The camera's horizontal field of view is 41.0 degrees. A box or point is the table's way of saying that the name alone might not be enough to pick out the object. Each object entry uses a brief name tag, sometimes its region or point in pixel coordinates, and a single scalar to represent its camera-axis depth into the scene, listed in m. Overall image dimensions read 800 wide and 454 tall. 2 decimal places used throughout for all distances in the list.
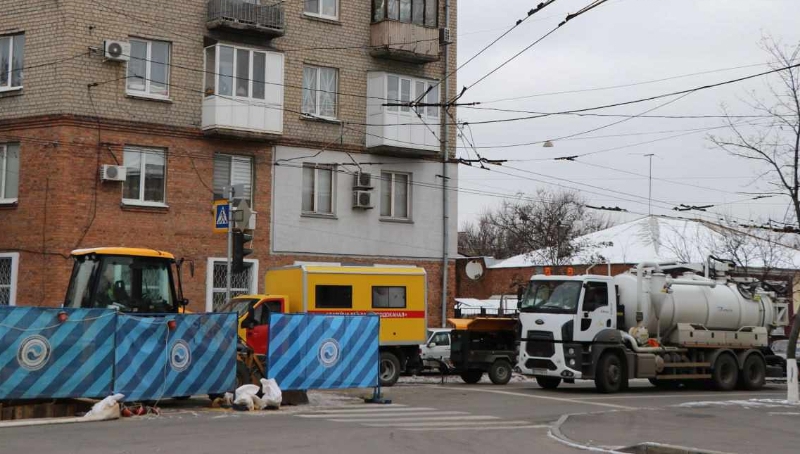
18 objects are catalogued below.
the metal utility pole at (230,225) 21.28
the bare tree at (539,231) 58.34
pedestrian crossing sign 21.47
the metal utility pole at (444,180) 37.12
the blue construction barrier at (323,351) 19.33
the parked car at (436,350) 30.11
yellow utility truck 25.22
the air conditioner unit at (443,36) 36.72
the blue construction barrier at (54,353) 16.52
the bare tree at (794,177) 23.50
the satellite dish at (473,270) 38.65
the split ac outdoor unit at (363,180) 34.81
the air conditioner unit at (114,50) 29.47
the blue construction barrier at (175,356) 17.80
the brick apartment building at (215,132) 29.66
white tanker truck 25.05
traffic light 20.38
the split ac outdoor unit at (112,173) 29.69
